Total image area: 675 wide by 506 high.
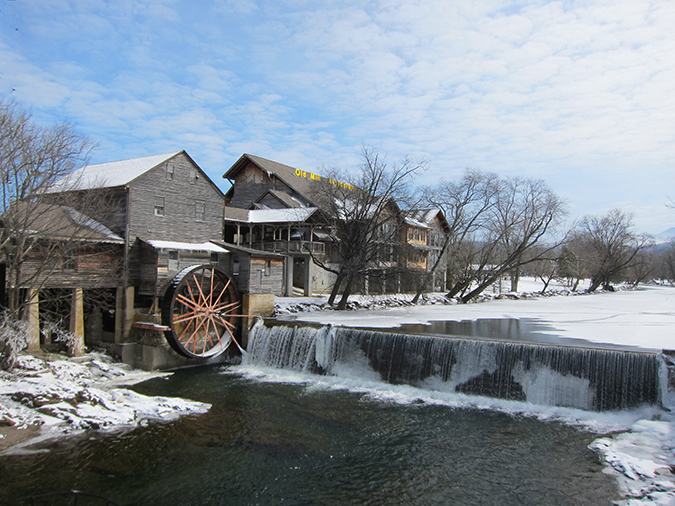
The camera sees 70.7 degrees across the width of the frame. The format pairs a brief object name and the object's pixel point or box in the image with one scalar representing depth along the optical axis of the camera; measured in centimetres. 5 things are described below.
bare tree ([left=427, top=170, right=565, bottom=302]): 4081
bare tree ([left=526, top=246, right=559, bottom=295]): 6939
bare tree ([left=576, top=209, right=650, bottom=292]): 6419
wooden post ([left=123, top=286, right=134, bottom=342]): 1923
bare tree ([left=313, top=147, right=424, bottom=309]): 2650
